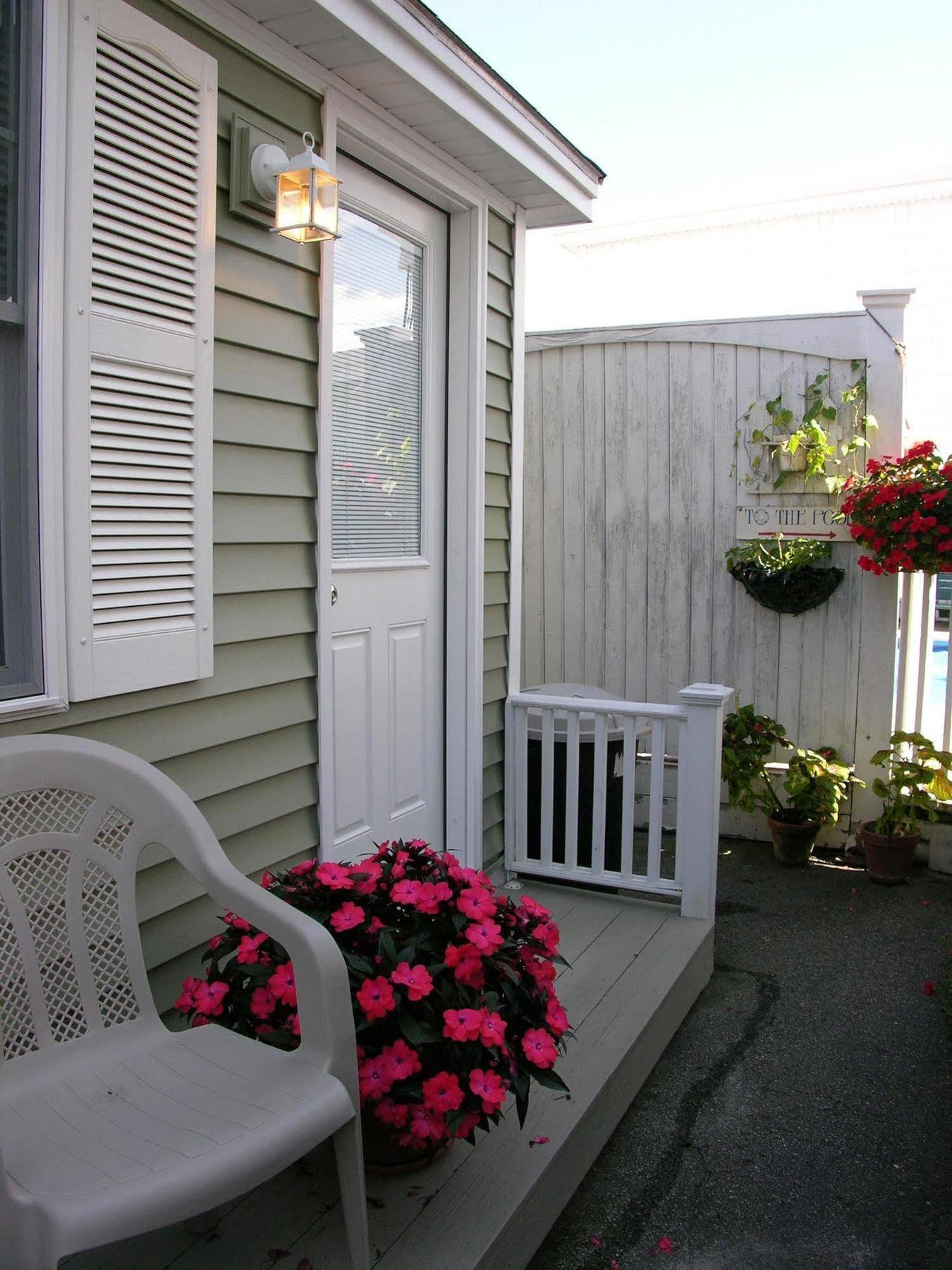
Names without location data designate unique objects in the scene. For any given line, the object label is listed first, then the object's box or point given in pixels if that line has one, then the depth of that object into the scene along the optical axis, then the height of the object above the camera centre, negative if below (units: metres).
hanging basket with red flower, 3.87 +0.21
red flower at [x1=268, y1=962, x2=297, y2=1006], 1.62 -0.67
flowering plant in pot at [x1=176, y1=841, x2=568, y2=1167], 1.63 -0.71
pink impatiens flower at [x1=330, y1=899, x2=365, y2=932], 1.71 -0.59
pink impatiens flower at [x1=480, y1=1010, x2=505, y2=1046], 1.63 -0.73
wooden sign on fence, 4.39 +0.19
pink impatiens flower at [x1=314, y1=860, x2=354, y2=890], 1.80 -0.55
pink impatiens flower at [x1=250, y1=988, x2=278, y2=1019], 1.65 -0.71
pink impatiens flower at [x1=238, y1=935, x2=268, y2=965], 1.71 -0.65
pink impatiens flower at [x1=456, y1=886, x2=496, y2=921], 1.74 -0.58
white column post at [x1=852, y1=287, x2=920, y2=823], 4.27 -0.10
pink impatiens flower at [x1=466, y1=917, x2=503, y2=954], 1.71 -0.62
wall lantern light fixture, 2.14 +0.76
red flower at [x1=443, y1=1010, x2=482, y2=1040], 1.63 -0.72
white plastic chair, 1.23 -0.73
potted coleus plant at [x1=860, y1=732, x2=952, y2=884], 4.07 -0.93
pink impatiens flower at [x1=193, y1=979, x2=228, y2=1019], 1.70 -0.72
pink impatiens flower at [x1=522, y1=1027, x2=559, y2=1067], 1.68 -0.79
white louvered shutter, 1.82 +0.37
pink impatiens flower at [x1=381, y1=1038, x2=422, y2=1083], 1.61 -0.78
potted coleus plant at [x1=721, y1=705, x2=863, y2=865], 4.27 -0.89
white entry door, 2.78 +0.12
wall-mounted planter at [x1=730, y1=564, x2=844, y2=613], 4.38 -0.08
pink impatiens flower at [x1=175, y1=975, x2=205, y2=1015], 1.72 -0.73
